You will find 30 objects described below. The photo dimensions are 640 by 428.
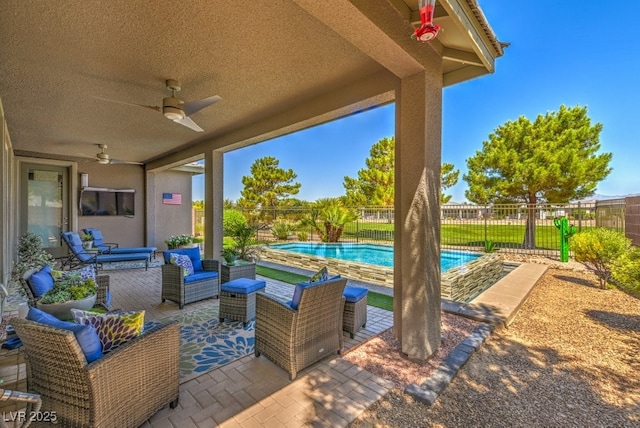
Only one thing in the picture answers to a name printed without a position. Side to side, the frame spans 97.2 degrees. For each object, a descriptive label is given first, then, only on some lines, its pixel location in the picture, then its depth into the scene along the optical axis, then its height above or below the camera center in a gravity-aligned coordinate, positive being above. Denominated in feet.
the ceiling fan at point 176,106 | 12.01 +4.60
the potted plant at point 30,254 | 19.99 -3.27
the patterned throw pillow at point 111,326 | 6.36 -2.64
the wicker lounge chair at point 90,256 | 23.02 -3.73
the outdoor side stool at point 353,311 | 11.17 -3.95
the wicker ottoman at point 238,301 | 12.36 -3.95
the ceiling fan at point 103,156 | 22.81 +4.54
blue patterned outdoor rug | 9.36 -5.02
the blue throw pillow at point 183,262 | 14.97 -2.71
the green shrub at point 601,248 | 16.97 -2.22
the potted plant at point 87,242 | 24.92 -2.65
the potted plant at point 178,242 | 28.53 -3.10
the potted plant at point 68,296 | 9.53 -2.98
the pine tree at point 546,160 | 32.40 +6.18
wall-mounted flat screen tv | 29.73 +1.08
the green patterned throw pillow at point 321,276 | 10.00 -2.31
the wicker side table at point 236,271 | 16.30 -3.49
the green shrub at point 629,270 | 10.96 -2.32
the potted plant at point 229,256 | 16.83 -2.67
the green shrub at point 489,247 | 31.41 -3.93
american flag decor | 34.81 +1.74
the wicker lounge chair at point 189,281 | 14.56 -3.70
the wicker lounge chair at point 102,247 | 25.14 -3.31
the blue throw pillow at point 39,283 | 9.89 -2.56
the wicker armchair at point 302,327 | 8.37 -3.62
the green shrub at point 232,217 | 41.11 -0.74
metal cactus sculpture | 25.12 -2.21
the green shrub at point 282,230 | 43.11 -2.74
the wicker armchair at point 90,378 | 5.47 -3.48
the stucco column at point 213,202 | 21.03 +0.76
